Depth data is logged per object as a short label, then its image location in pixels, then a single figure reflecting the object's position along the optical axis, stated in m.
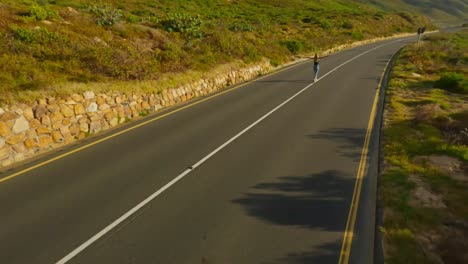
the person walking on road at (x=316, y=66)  26.36
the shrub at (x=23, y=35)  17.22
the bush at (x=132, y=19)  28.12
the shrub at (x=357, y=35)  64.19
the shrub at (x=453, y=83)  24.17
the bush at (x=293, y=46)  42.91
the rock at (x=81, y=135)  14.54
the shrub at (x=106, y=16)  23.82
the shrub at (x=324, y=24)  68.75
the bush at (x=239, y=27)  42.03
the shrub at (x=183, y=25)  28.42
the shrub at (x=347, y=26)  75.69
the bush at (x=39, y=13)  20.48
